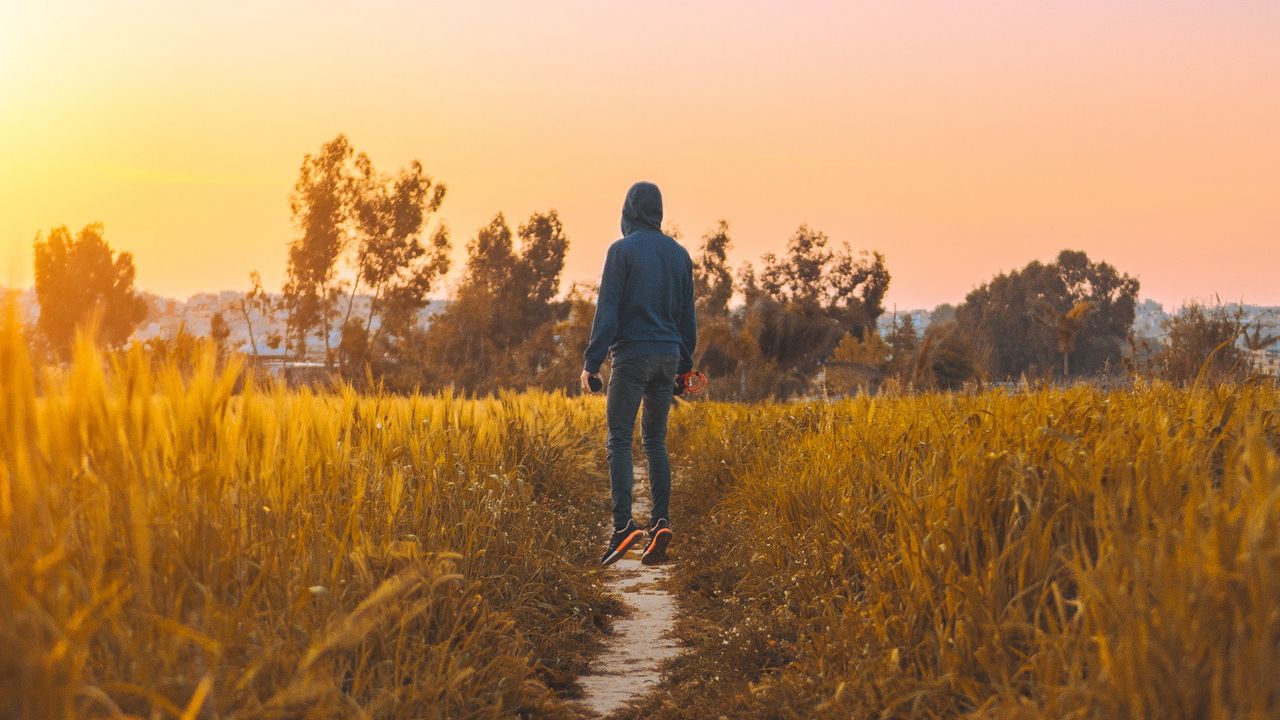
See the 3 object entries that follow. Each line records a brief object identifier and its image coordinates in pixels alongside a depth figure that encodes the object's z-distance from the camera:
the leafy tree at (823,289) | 60.03
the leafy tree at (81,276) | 73.81
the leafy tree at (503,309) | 60.97
